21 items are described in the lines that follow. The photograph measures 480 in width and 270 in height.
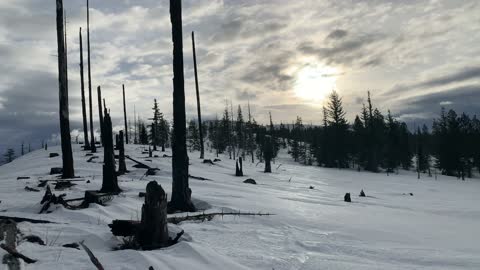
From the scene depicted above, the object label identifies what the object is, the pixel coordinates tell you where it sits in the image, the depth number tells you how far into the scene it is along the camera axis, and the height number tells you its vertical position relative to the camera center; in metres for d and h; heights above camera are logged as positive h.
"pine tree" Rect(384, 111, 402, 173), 55.44 -1.97
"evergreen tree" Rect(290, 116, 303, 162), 80.80 -2.73
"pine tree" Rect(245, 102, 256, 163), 79.41 +1.21
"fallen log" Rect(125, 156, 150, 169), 16.83 -1.04
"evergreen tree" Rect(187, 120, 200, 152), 81.71 -0.02
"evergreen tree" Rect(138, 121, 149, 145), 44.97 +0.86
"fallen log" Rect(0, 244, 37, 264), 3.30 -1.02
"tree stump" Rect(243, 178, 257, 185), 15.89 -1.88
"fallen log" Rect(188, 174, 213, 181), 14.49 -1.49
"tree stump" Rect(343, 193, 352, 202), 12.06 -2.13
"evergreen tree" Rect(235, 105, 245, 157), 86.11 +3.94
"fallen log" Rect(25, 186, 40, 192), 9.29 -1.10
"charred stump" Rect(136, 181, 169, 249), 4.33 -0.99
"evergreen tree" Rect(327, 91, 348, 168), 54.38 +0.77
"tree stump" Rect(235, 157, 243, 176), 19.86 -1.79
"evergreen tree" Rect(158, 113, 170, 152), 64.65 +3.07
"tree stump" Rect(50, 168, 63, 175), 14.78 -1.00
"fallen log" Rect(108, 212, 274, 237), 4.43 -1.06
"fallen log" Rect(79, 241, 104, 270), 3.21 -1.10
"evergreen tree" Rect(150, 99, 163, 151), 63.62 +6.03
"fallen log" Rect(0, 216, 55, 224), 4.97 -1.04
